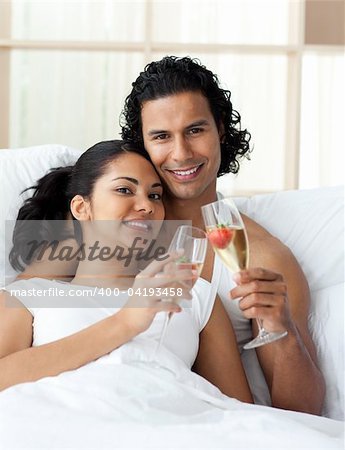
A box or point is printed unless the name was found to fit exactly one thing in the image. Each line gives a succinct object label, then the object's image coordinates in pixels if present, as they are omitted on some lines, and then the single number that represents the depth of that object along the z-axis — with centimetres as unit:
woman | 229
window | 354
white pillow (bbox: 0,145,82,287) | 263
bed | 213
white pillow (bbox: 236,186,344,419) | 251
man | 240
